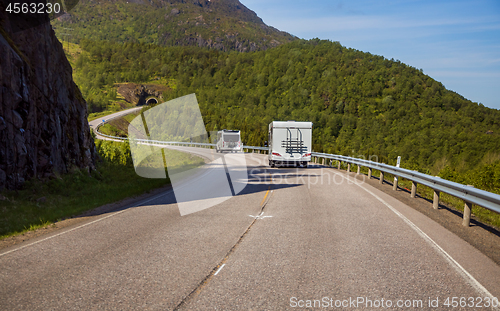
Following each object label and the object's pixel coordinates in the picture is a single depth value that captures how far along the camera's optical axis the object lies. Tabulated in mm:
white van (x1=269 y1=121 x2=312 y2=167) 23828
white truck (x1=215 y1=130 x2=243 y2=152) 46562
